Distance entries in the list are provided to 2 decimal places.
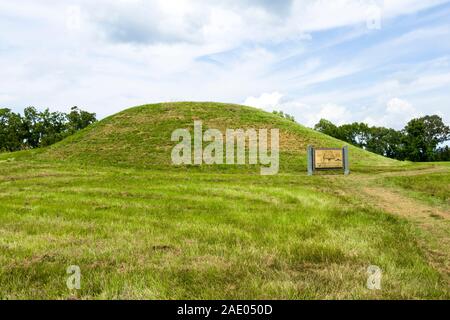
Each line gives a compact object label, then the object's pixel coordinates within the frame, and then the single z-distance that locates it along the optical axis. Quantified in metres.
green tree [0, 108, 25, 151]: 97.88
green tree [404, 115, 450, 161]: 90.31
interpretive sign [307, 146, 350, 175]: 32.56
